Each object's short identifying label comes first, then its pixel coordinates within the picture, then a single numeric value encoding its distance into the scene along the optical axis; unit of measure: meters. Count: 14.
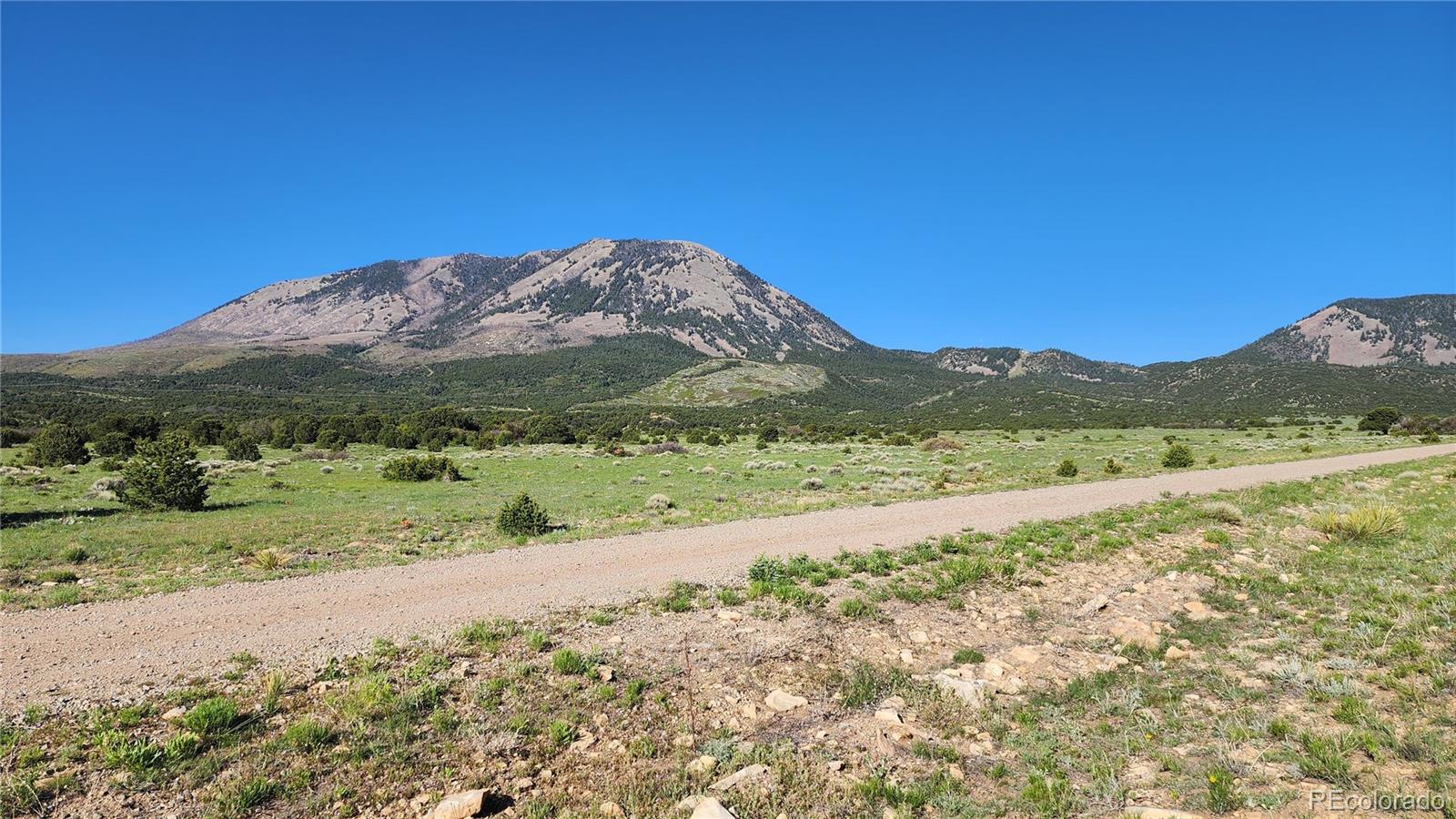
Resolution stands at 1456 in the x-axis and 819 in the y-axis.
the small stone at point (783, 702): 7.23
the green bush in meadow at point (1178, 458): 35.12
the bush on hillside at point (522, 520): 18.03
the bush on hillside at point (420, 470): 35.62
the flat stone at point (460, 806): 5.21
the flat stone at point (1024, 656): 8.45
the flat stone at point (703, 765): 5.92
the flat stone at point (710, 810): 5.08
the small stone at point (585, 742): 6.32
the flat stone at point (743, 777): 5.66
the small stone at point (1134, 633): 8.86
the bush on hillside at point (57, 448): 43.20
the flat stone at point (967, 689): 7.32
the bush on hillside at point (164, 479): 23.80
